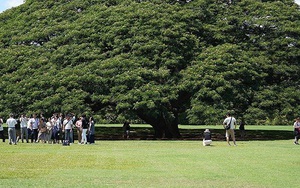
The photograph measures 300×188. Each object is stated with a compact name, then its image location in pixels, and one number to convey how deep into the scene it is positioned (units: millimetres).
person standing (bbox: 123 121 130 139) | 45025
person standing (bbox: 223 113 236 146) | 32125
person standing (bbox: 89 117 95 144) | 34594
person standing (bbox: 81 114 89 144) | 34406
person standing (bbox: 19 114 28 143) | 36562
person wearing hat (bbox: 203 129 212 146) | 31262
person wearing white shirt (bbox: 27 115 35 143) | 36688
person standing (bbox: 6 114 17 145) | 33528
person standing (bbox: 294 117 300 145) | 33594
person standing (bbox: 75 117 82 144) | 35250
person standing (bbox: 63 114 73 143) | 33125
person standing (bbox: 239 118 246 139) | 46256
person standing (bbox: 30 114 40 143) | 36781
